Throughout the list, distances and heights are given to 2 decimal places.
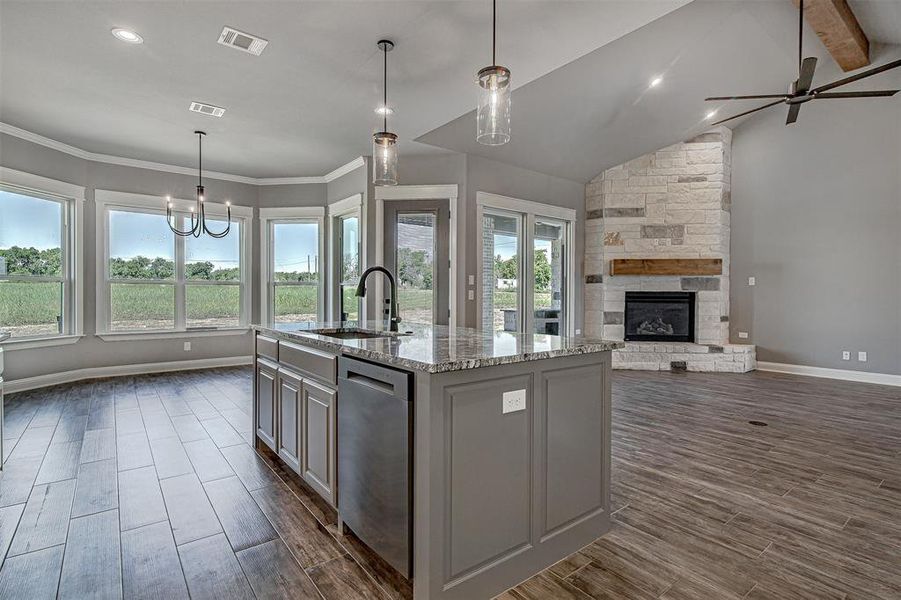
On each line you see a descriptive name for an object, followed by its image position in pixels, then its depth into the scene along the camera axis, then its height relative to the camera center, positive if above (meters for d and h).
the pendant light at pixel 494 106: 2.16 +0.95
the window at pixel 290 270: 6.83 +0.36
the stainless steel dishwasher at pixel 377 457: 1.66 -0.67
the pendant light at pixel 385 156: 3.00 +0.93
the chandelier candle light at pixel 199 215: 5.10 +1.02
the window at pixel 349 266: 6.07 +0.38
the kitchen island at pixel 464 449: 1.59 -0.63
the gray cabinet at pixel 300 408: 2.20 -0.65
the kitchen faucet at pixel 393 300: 2.67 -0.04
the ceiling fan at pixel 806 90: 3.49 +1.67
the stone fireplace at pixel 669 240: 6.56 +0.82
